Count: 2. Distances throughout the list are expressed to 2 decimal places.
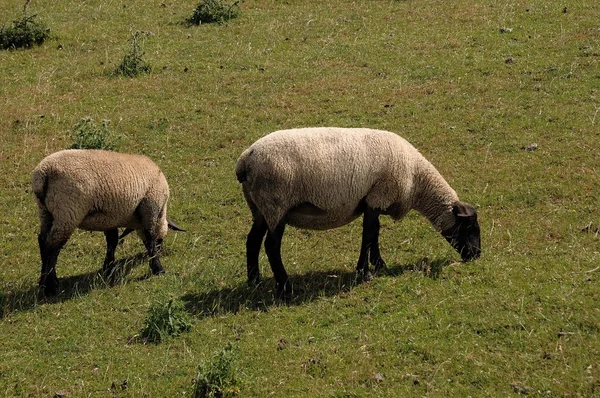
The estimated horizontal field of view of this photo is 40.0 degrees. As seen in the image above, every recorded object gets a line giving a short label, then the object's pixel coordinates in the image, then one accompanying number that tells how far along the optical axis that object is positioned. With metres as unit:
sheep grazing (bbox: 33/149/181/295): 11.83
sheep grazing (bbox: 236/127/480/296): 11.31
